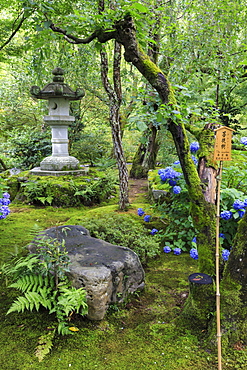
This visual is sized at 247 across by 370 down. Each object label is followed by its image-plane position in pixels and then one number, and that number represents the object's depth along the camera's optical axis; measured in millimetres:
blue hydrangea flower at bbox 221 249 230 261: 2961
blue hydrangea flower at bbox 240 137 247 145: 3059
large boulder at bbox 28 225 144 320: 2371
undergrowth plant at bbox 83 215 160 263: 3598
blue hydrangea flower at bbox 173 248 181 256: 3805
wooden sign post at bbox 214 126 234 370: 1953
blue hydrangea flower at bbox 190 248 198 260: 3223
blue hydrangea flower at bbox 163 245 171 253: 3793
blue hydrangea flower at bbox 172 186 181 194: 3680
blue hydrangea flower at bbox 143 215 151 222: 4463
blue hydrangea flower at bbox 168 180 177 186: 3823
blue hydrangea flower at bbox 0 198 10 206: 3105
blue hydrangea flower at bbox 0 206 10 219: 3154
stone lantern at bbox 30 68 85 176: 7098
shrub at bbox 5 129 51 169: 9170
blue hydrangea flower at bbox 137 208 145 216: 4621
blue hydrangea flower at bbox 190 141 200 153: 3428
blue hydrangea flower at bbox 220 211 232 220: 3201
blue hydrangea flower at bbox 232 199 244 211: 3176
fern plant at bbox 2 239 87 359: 2189
